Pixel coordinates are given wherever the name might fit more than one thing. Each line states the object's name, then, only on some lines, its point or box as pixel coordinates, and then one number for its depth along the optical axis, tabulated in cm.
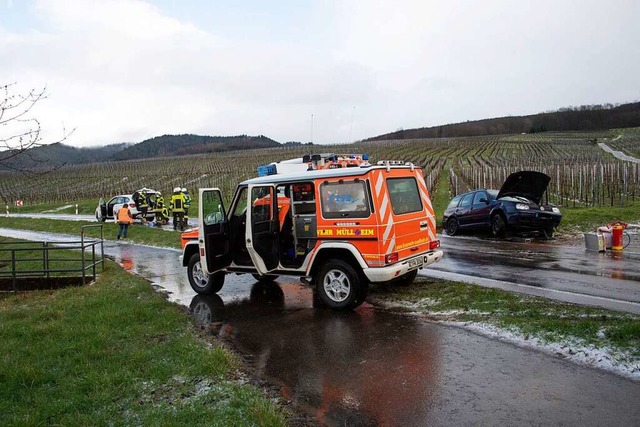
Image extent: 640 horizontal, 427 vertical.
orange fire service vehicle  748
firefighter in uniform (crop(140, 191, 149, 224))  2547
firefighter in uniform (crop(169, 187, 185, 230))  2198
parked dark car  1489
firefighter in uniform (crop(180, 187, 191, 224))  2334
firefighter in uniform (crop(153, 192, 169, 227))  2520
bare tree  556
